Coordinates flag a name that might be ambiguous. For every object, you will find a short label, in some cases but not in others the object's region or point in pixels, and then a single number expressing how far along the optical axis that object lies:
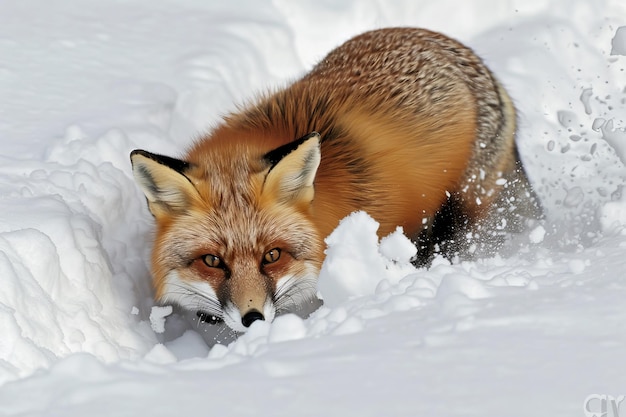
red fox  6.41
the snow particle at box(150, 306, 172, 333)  7.17
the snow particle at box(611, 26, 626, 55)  11.95
